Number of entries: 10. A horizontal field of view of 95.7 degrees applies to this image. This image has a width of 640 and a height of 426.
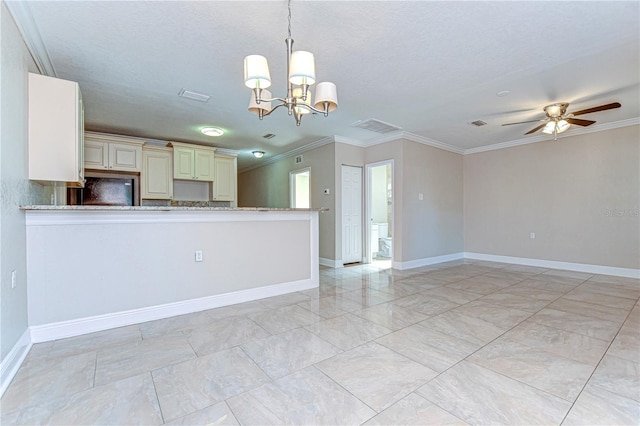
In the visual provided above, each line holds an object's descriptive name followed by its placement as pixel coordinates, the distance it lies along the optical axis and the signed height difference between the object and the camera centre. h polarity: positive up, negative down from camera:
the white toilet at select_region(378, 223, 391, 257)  7.29 -0.74
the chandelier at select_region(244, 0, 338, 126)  1.96 +0.95
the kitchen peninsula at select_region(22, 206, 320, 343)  2.44 -0.50
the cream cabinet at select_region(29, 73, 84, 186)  2.39 +0.71
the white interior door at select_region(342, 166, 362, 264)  5.83 -0.05
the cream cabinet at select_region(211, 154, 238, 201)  6.14 +0.73
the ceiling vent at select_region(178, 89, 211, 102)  3.54 +1.48
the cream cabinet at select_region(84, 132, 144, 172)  4.86 +1.04
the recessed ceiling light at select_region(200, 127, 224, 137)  5.00 +1.44
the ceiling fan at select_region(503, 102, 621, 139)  3.90 +1.25
